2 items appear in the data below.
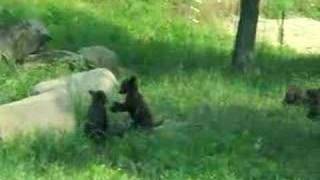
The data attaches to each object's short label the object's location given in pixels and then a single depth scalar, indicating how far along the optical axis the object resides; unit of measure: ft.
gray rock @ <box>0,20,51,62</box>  76.13
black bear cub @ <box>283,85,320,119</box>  67.38
